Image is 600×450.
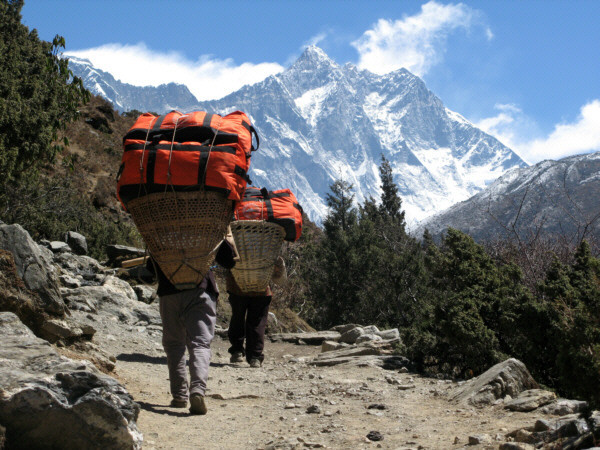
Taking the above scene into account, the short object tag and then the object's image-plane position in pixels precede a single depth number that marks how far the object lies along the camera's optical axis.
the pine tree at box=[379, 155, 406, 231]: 42.97
